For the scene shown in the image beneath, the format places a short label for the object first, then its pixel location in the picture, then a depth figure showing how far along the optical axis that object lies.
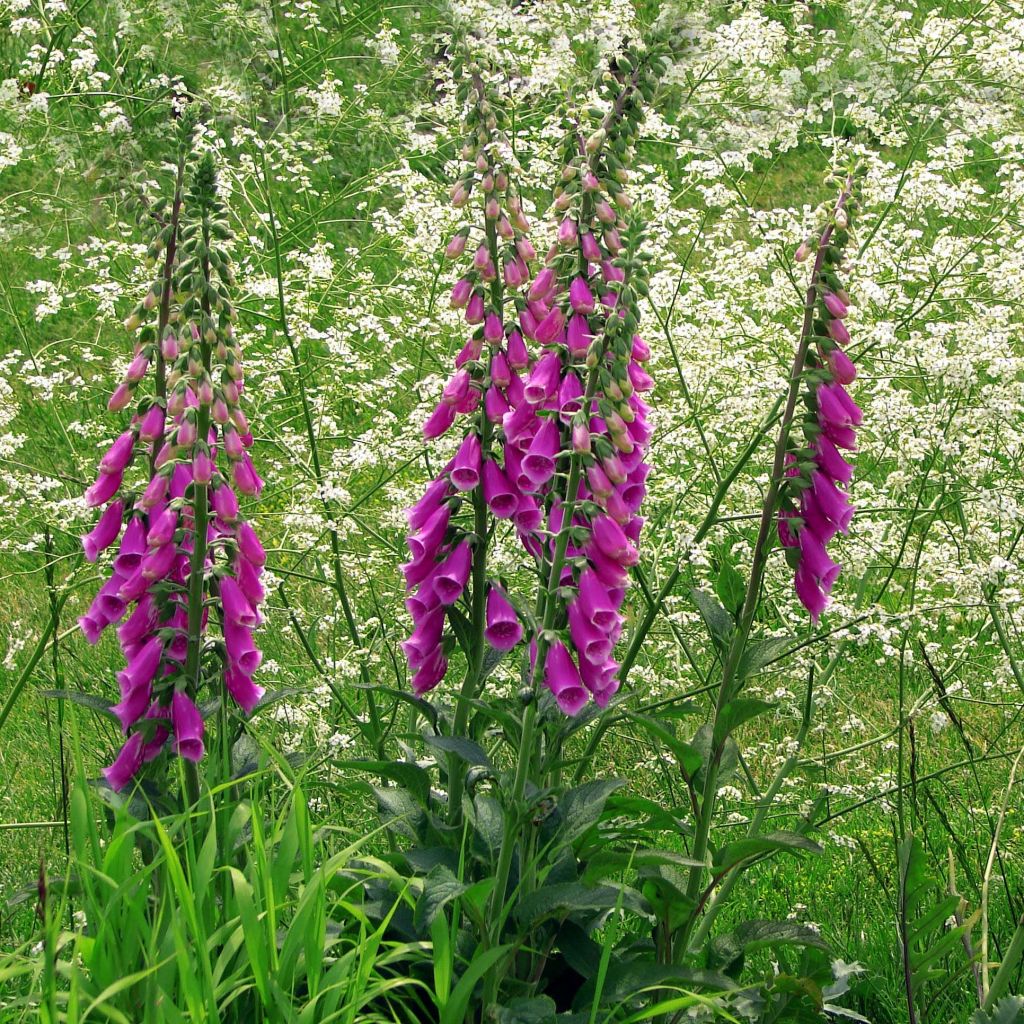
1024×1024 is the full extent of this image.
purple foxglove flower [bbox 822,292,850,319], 5.62
